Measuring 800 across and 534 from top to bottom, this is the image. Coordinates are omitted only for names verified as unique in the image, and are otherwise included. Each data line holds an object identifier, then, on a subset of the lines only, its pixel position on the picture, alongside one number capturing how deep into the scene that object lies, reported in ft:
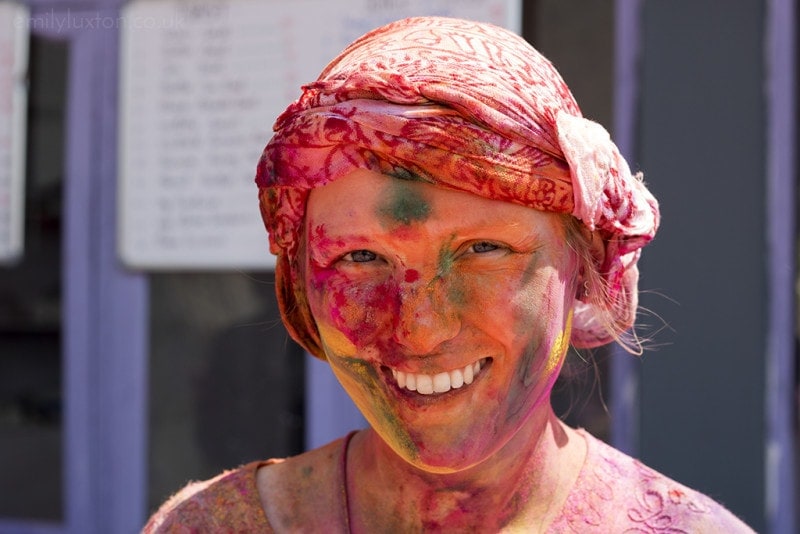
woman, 4.38
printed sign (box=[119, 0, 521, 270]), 11.64
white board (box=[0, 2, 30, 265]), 12.64
